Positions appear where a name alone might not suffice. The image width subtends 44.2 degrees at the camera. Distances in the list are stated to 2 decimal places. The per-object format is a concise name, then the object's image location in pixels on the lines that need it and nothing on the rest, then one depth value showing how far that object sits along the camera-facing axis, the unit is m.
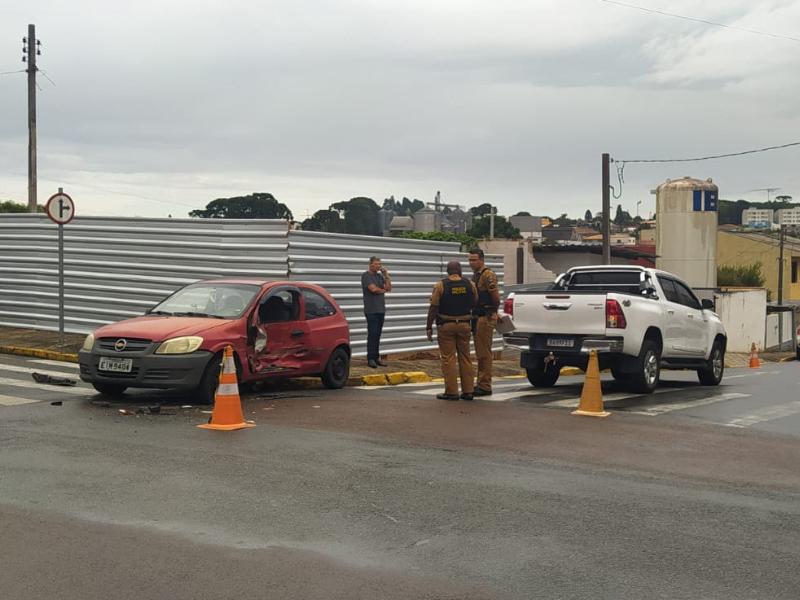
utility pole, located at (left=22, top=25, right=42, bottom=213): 32.22
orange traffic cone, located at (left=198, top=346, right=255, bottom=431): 9.86
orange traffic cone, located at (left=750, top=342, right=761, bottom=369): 28.66
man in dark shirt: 17.38
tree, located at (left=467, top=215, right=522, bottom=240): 92.88
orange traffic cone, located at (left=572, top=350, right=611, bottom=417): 11.82
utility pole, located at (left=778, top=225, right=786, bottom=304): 60.12
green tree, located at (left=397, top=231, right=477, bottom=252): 65.44
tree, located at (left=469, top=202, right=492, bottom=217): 134.05
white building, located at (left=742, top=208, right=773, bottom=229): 139.36
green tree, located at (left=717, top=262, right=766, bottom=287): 63.41
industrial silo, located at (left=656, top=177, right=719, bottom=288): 54.25
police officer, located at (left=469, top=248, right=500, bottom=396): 13.25
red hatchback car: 11.34
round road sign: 17.50
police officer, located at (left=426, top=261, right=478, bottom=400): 12.81
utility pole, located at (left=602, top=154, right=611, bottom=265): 32.09
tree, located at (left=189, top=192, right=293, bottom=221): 61.66
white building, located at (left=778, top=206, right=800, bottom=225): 116.47
